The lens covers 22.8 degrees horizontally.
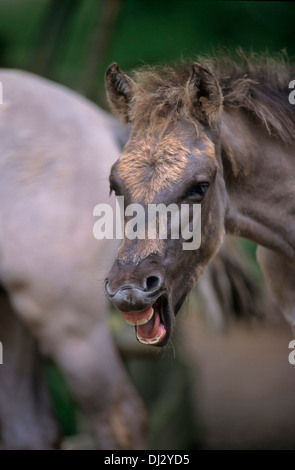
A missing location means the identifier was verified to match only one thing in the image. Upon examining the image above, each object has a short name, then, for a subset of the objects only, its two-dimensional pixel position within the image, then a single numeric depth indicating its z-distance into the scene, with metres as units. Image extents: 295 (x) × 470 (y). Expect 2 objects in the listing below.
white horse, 3.79
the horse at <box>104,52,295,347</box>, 2.63
